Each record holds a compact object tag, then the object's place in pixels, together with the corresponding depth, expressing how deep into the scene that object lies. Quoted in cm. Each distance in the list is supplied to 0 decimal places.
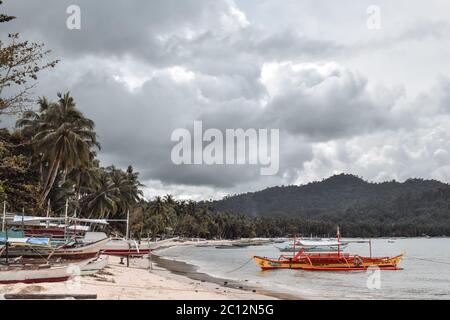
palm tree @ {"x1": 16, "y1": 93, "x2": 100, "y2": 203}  4006
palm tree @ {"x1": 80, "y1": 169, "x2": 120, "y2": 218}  5912
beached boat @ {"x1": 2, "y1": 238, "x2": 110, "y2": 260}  2241
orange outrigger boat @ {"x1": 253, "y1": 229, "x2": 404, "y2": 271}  4144
